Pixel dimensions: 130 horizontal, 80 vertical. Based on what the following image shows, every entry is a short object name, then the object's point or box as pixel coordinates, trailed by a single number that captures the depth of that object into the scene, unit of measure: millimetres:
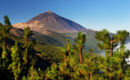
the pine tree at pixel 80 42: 28672
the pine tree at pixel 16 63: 35406
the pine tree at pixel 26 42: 44394
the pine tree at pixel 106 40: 28188
